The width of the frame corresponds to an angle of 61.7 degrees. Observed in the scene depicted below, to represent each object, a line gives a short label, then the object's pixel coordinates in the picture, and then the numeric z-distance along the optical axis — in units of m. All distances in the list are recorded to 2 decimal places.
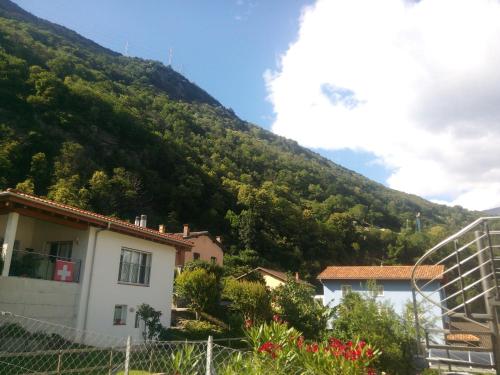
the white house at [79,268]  14.54
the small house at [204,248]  42.49
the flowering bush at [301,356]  7.45
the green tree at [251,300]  23.08
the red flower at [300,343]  8.25
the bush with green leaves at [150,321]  18.06
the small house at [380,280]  32.84
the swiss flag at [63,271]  15.73
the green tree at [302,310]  22.20
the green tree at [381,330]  18.34
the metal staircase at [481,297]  4.86
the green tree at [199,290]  24.05
